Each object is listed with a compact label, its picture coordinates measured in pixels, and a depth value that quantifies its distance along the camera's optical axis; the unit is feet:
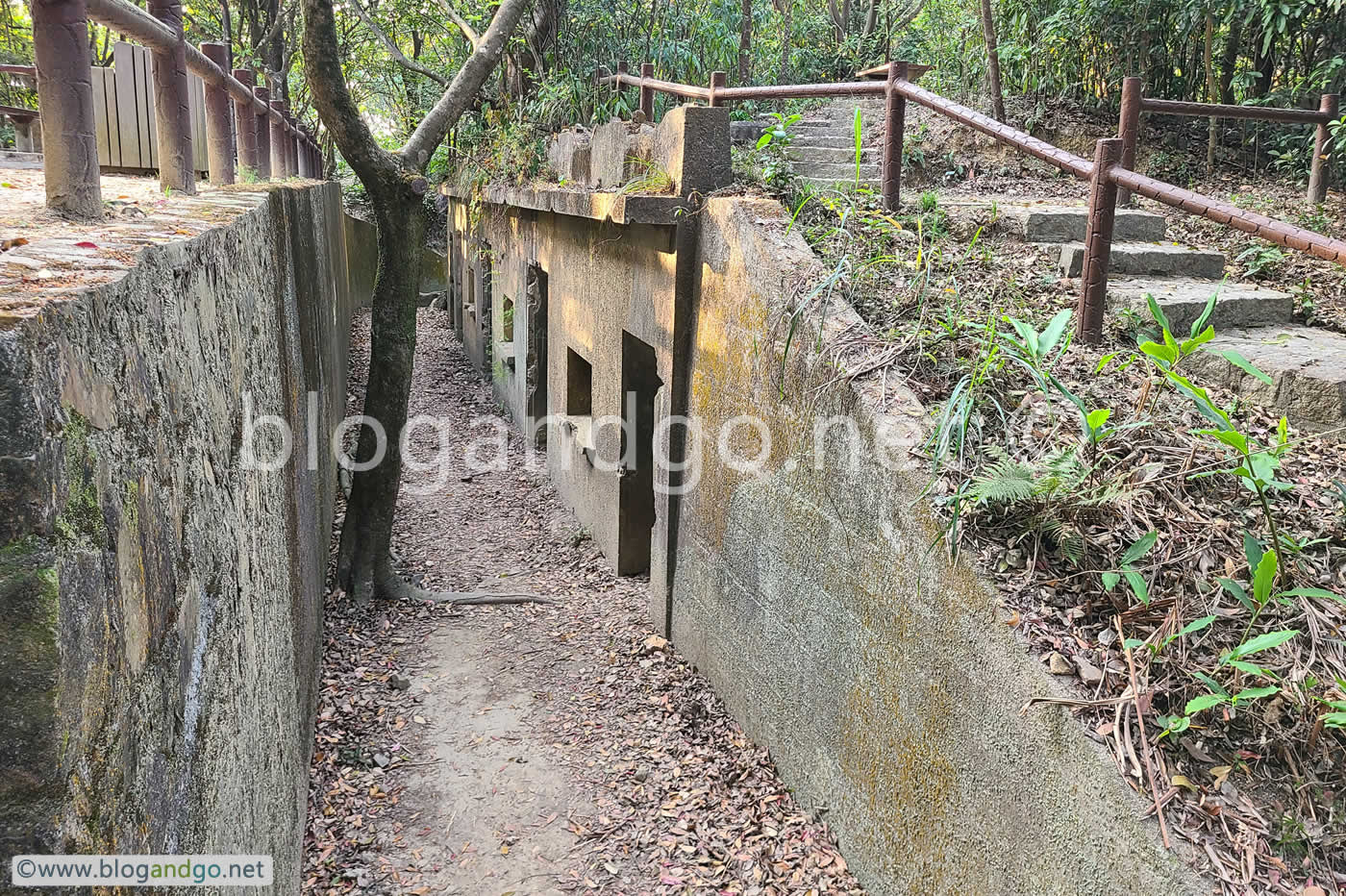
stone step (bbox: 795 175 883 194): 17.44
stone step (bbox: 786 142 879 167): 23.04
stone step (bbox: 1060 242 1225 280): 15.65
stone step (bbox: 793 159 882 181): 22.33
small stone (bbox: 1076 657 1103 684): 8.20
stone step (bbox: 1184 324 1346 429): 11.37
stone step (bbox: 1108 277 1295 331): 13.87
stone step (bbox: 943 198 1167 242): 17.07
